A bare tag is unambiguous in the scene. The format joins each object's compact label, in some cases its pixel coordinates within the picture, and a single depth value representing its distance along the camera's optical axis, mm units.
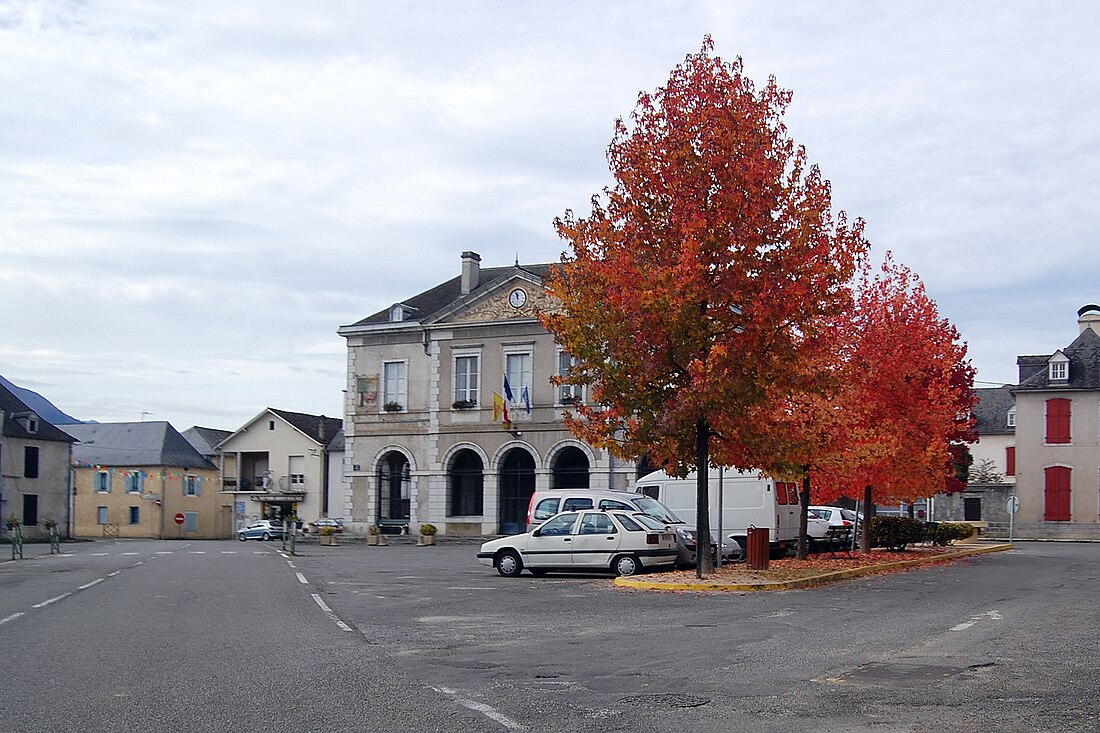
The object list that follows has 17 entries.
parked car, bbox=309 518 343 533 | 54812
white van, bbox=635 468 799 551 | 28906
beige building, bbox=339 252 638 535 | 49719
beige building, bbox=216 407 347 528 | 75625
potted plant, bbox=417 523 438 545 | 47347
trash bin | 22828
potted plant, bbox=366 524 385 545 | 49125
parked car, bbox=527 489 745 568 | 27062
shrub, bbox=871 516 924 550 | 34344
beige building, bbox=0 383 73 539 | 59969
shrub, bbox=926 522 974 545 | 38550
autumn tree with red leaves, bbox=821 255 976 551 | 29234
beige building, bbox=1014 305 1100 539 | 56781
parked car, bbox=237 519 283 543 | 66688
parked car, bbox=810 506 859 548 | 34469
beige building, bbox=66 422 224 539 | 77188
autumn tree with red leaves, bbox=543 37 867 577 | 21078
